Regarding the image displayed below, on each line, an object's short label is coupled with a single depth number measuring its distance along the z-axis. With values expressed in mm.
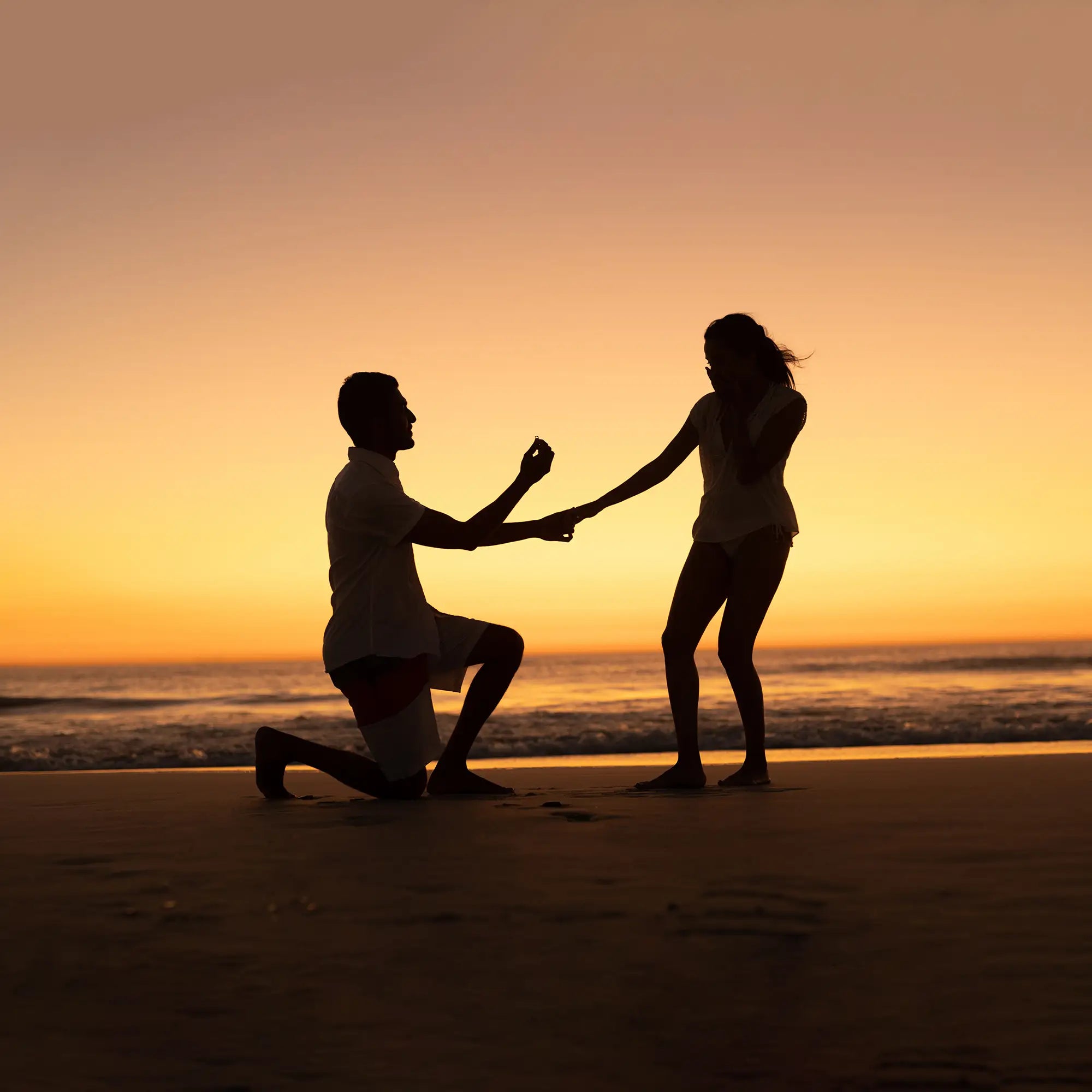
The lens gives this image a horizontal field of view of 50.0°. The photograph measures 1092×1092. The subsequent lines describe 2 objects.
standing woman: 4988
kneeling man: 4629
